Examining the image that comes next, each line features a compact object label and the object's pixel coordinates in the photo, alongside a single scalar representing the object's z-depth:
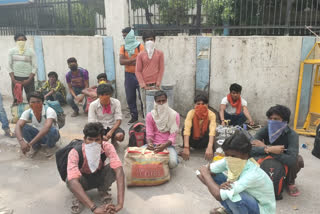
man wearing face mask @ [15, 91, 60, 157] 4.22
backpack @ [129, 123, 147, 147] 4.35
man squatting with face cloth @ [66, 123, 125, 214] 2.80
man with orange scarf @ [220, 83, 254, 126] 5.07
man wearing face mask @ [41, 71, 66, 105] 7.50
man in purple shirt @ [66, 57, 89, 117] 6.80
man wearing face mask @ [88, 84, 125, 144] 4.39
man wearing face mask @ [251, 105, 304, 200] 3.27
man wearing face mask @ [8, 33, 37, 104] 6.23
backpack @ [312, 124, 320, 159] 4.43
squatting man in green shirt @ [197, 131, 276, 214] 2.35
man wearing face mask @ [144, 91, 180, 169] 4.09
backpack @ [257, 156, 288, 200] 3.23
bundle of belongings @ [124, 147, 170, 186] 3.59
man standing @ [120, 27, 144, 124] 5.95
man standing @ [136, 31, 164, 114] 5.50
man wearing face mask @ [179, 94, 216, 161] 4.24
